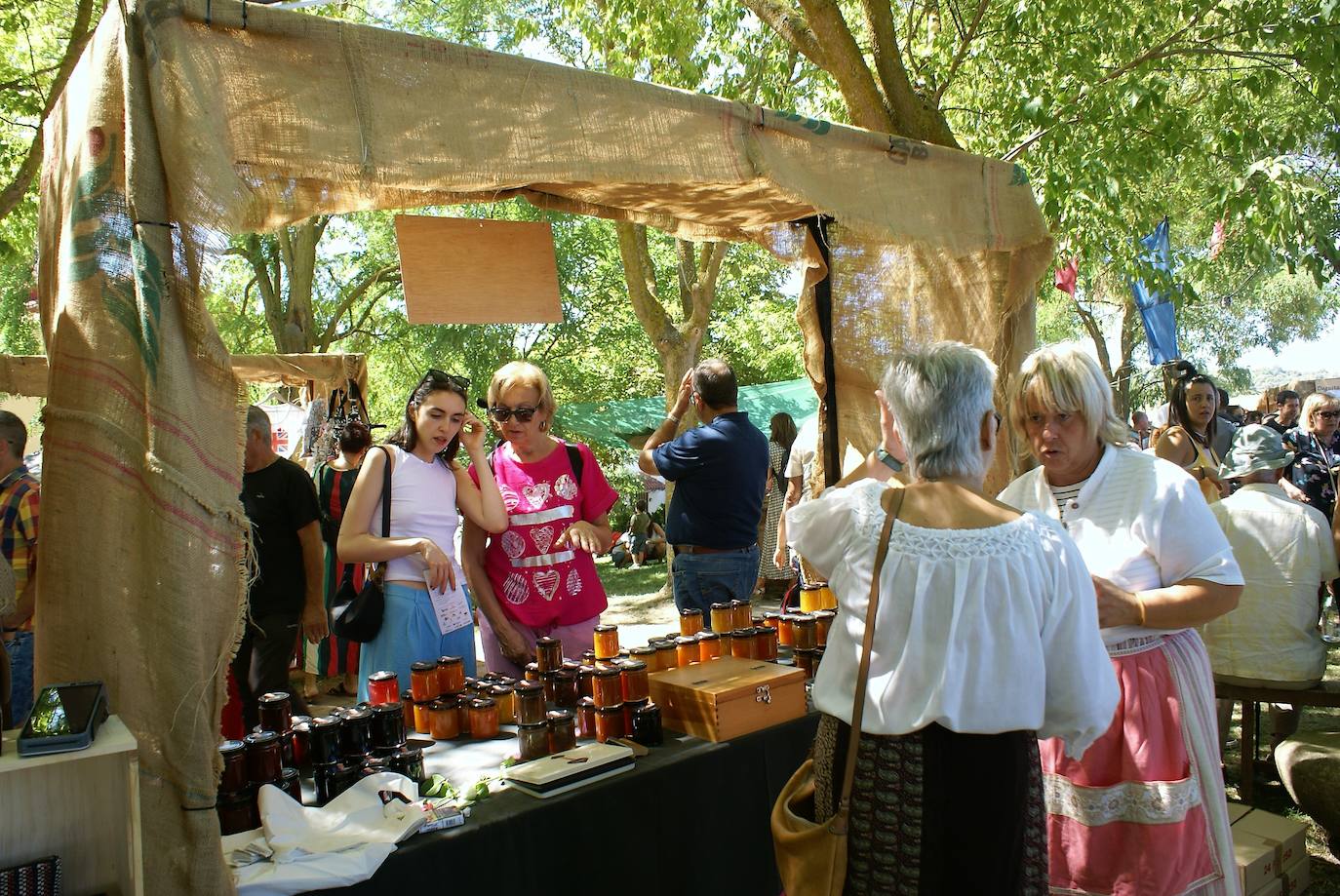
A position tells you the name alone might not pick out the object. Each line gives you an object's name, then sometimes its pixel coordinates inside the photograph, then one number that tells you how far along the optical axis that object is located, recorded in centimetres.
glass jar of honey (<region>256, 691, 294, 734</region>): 219
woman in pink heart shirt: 305
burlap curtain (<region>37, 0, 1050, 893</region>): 170
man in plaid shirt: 338
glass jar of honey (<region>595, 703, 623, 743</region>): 239
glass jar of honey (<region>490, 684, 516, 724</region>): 253
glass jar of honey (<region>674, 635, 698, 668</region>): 280
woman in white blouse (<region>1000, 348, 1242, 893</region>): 205
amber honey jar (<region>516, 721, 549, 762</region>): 227
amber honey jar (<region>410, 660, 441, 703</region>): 252
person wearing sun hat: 367
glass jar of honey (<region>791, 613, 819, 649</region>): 302
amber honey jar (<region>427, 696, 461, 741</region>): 246
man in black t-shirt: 390
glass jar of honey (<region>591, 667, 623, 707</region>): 240
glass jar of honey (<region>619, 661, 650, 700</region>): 245
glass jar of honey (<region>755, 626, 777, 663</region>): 290
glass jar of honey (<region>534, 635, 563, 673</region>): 266
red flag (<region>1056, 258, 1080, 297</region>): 1184
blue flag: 1141
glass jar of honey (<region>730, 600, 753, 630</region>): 302
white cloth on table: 173
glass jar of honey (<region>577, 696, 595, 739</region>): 247
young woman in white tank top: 284
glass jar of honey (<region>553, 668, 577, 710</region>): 257
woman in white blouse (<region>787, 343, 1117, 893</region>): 153
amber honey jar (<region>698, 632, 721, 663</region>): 287
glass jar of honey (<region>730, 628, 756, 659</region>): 287
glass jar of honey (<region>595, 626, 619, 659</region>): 266
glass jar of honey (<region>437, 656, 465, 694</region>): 254
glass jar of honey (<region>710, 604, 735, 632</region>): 300
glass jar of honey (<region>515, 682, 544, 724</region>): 230
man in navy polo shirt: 380
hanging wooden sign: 259
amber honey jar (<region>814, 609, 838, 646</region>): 308
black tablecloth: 191
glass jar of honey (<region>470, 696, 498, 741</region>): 246
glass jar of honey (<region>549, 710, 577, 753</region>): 230
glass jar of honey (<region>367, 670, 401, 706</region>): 235
